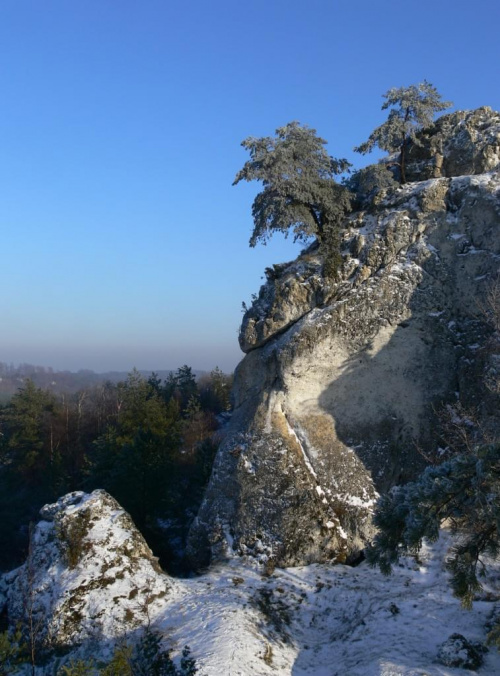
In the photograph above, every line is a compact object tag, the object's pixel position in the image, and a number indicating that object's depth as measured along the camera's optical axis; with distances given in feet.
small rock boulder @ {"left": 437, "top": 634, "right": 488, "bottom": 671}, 37.83
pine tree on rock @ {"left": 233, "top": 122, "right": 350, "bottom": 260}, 69.26
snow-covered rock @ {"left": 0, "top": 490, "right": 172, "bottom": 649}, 47.85
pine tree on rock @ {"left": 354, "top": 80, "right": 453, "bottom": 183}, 73.77
